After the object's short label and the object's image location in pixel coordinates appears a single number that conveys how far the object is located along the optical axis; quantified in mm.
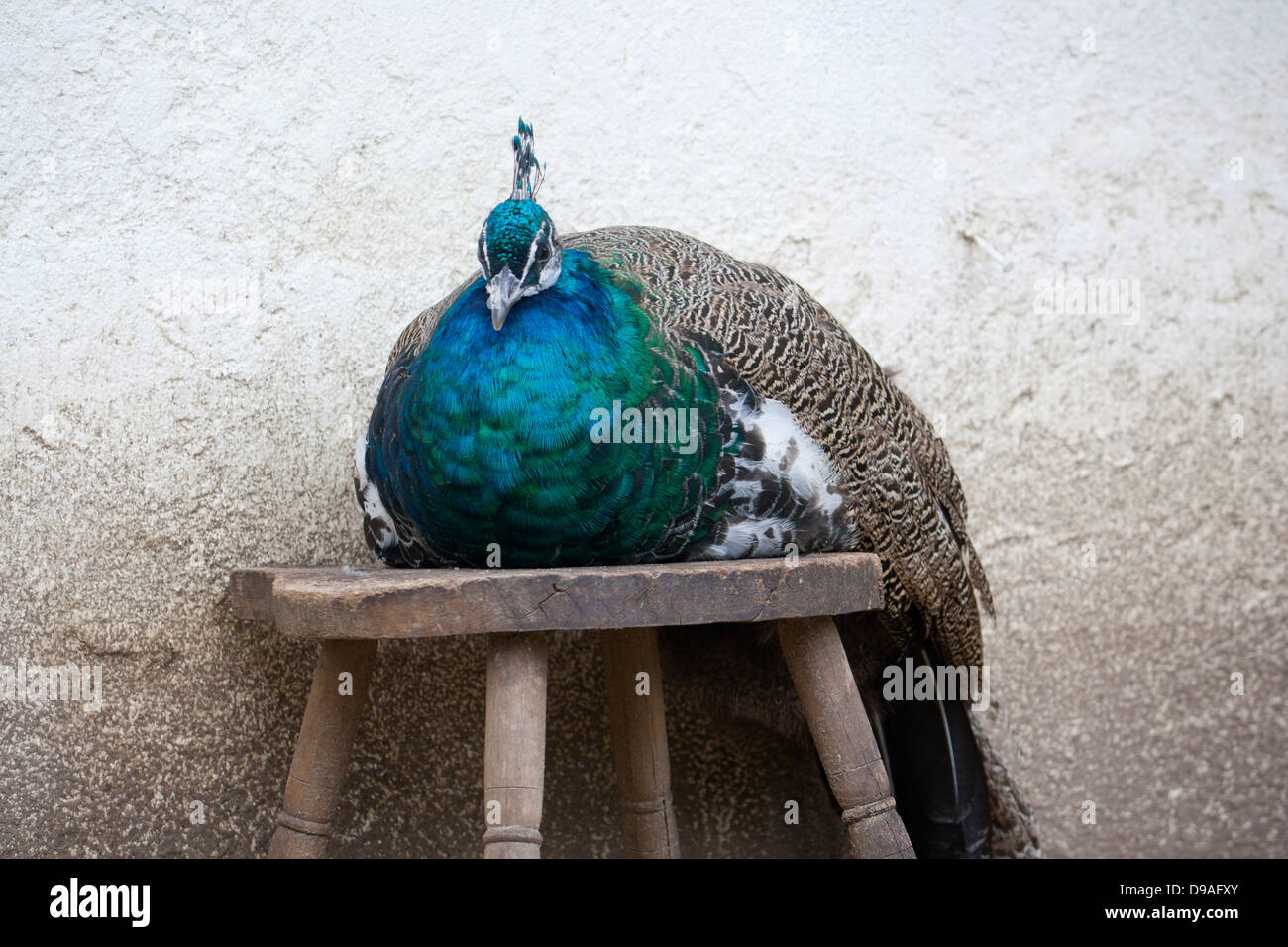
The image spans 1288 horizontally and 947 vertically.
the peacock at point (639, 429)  1524
